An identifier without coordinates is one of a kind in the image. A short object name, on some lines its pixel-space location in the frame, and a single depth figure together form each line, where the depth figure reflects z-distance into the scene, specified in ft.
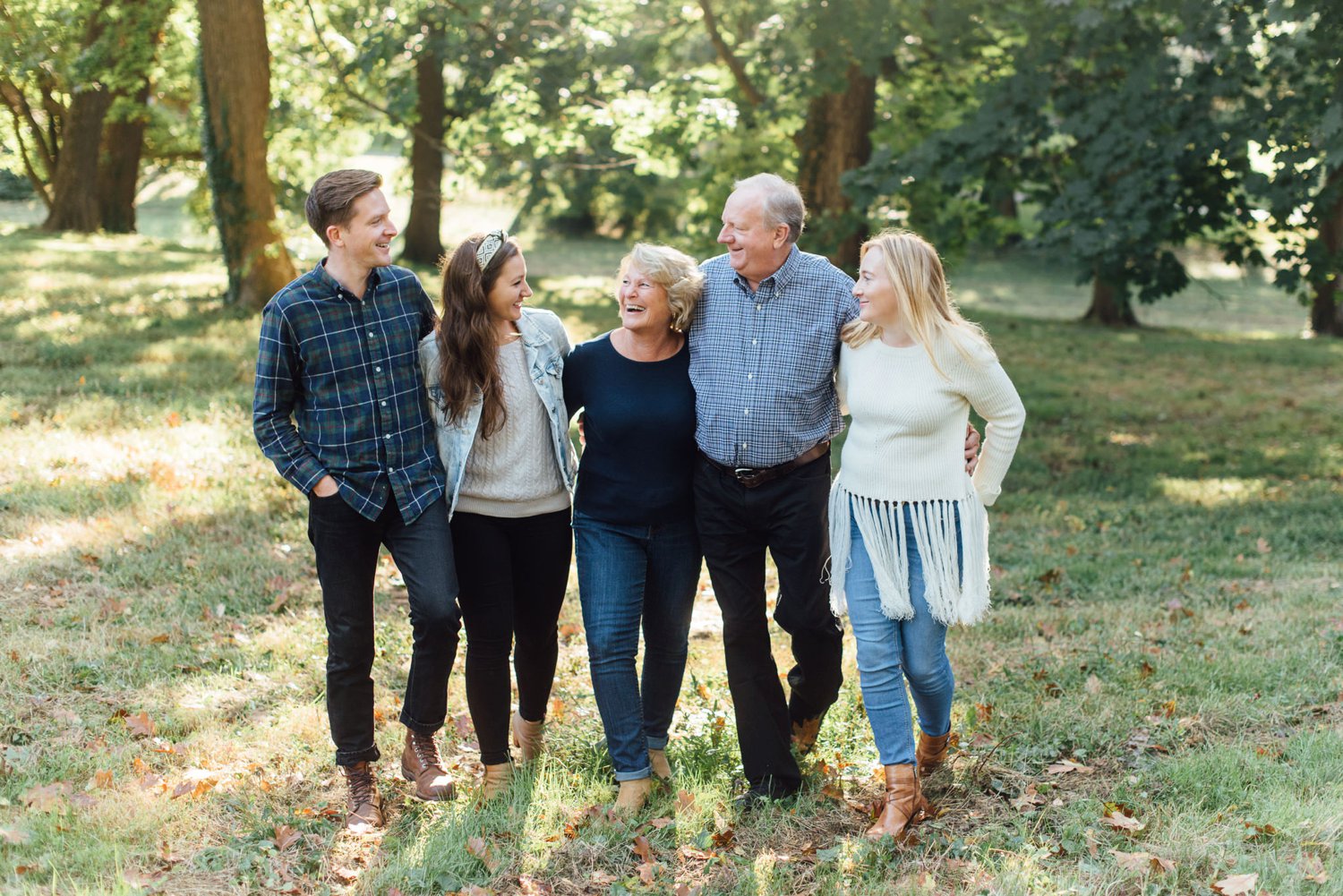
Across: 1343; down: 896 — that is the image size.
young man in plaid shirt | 13.35
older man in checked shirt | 13.80
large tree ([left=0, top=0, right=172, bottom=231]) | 58.03
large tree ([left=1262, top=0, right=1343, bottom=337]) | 30.27
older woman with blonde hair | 13.92
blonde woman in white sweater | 13.17
